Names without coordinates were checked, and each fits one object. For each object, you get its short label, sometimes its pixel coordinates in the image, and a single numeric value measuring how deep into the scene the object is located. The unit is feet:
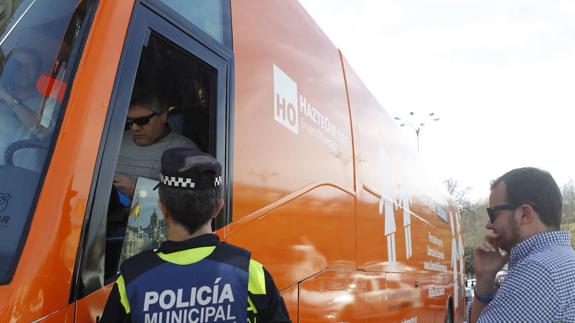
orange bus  5.64
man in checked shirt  7.27
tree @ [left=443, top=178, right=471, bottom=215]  183.76
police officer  5.64
